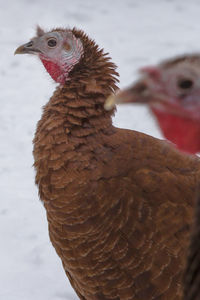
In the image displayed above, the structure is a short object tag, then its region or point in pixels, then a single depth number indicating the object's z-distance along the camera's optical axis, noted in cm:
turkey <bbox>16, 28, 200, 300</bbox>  438
